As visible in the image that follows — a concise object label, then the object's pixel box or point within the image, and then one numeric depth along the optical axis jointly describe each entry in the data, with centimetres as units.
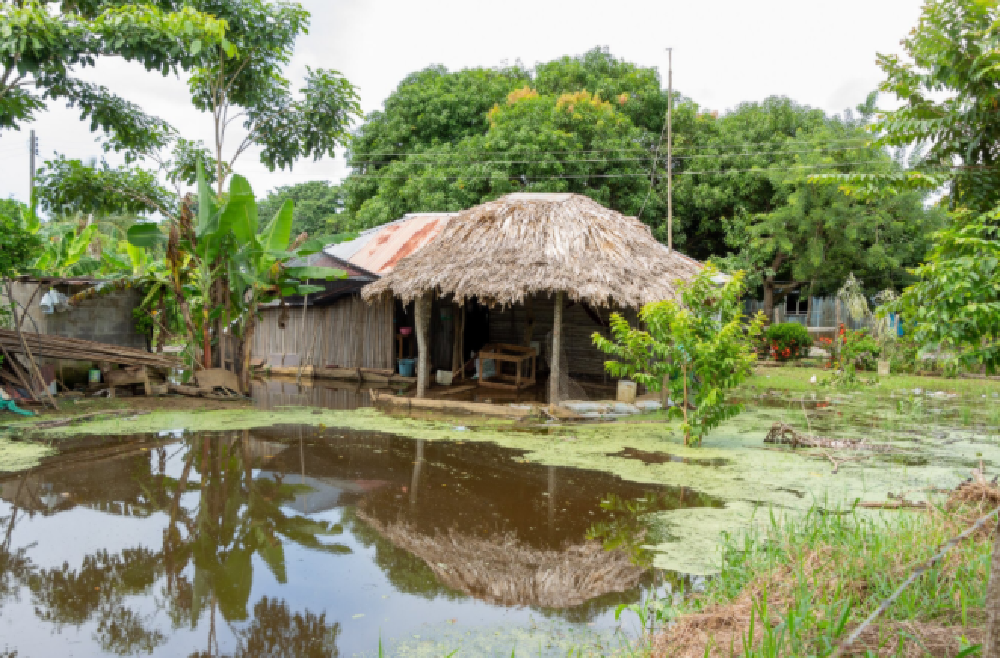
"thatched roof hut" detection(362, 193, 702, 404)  1075
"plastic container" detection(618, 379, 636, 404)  1175
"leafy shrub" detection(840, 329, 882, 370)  1553
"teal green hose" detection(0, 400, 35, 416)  956
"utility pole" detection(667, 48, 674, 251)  1667
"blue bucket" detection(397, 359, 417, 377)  1545
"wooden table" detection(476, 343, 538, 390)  1326
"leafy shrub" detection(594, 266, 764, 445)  798
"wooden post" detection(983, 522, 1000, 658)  242
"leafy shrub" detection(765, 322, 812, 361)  1897
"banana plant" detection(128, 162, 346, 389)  1062
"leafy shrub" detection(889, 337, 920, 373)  1638
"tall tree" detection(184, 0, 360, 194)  1184
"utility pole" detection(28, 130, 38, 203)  2341
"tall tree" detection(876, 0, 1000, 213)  739
